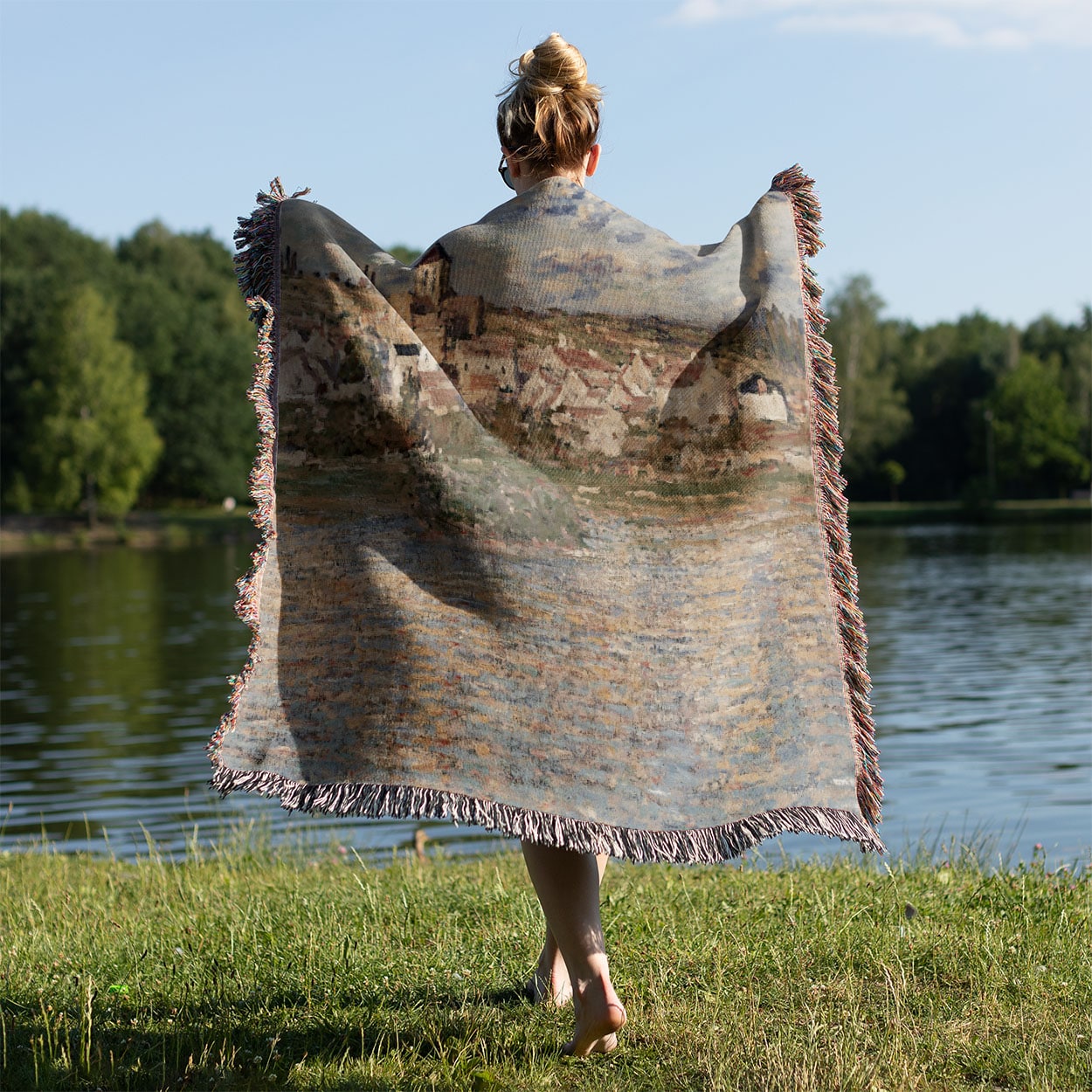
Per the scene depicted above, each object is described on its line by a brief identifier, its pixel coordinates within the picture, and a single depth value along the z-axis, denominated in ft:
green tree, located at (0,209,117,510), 169.99
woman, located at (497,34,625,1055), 9.48
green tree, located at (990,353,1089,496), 222.07
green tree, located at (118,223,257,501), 188.65
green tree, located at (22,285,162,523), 162.20
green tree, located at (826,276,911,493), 216.13
